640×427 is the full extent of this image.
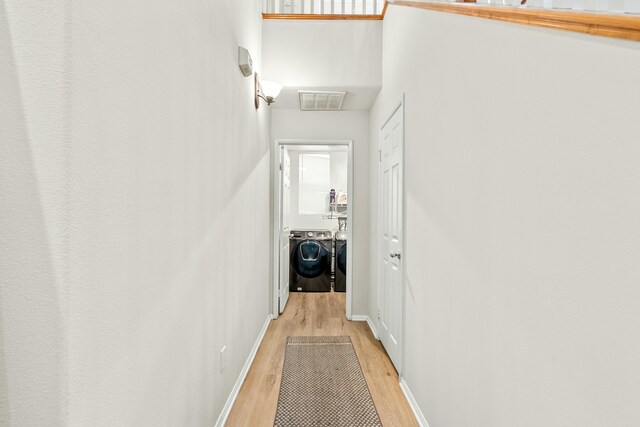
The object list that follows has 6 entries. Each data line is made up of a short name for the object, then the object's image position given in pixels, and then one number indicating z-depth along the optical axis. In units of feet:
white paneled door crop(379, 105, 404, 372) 8.41
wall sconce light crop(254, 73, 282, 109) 10.05
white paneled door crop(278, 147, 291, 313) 13.51
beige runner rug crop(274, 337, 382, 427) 6.86
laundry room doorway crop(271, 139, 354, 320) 13.12
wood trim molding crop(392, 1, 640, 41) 2.25
